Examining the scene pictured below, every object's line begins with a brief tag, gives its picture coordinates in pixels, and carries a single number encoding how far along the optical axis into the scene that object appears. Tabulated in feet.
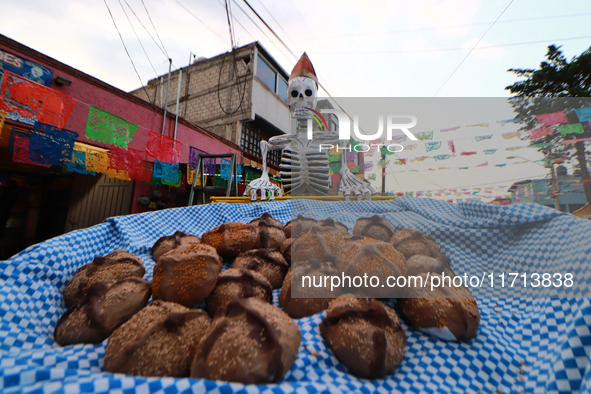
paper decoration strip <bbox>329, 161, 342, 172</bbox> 23.99
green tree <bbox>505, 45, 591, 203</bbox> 18.20
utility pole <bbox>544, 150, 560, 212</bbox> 19.34
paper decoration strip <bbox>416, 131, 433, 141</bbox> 20.50
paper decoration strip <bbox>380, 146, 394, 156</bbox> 21.85
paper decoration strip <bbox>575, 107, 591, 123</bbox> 16.55
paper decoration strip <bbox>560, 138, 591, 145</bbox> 18.14
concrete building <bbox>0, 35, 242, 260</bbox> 13.80
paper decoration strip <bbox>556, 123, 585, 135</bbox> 17.29
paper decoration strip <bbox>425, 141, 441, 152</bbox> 20.16
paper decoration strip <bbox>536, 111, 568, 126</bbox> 16.84
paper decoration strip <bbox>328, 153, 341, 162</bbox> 21.72
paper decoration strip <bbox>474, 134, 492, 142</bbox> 17.76
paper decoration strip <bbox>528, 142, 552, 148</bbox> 18.74
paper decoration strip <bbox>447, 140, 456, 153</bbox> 19.89
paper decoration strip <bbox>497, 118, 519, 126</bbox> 16.90
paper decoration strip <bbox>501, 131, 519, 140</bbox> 18.38
